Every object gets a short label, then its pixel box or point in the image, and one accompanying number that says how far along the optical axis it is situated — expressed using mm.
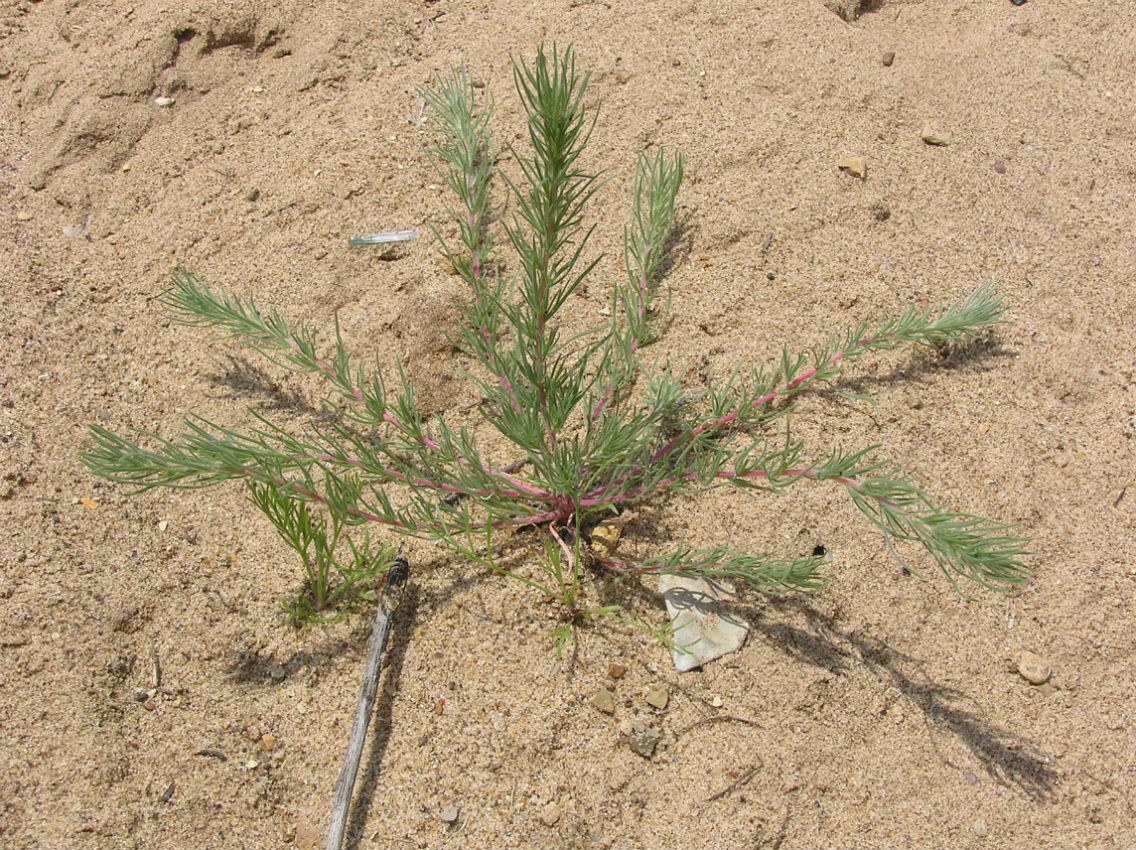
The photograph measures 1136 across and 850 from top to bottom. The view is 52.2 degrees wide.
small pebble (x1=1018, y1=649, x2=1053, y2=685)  504
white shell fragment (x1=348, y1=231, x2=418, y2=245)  646
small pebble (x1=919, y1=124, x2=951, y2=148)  683
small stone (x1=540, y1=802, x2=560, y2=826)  472
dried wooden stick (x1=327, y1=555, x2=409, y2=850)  455
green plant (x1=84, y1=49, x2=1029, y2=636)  460
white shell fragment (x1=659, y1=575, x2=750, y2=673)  508
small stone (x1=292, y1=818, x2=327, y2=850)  469
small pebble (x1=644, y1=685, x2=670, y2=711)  498
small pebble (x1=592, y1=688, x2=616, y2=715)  497
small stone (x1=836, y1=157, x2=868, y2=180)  662
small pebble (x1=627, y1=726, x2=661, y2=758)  487
